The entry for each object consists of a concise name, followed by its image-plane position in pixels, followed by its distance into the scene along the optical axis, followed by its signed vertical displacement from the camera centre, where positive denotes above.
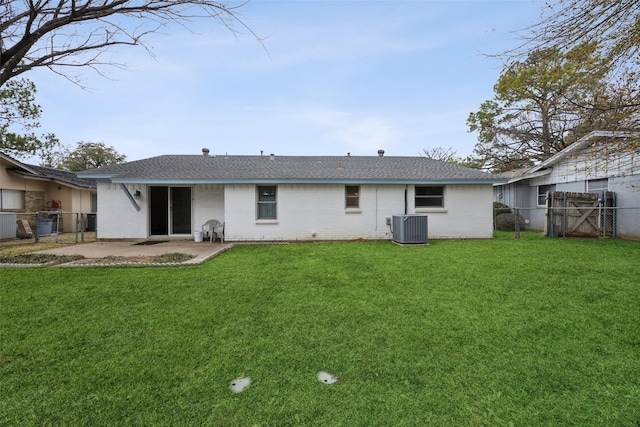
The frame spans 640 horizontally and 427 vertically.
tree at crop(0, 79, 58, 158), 18.58 +6.54
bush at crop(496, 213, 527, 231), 15.04 -0.50
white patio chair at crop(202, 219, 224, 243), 10.98 -0.63
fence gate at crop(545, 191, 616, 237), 11.80 -0.10
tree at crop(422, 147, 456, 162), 34.44 +7.60
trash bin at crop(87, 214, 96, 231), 15.90 -0.51
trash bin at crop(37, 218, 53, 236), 13.63 -0.64
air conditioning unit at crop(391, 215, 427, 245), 9.99 -0.58
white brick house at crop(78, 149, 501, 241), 10.98 +0.44
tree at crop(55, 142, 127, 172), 32.88 +6.70
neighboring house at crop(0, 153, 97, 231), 13.23 +1.23
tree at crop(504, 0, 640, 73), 3.35 +2.32
